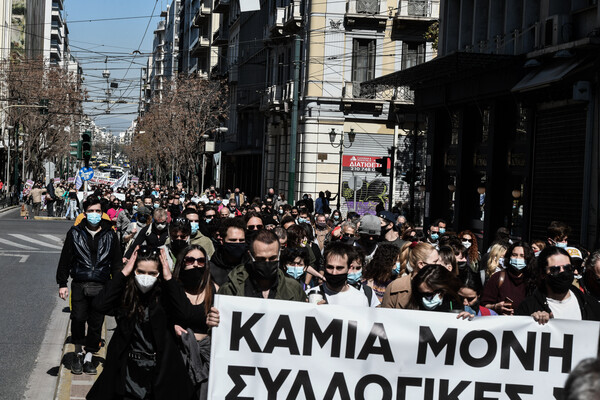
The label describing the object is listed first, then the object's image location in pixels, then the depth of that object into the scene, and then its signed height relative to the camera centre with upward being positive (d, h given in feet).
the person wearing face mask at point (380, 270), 29.71 -3.12
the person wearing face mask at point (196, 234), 41.11 -3.37
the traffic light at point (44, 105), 193.06 +8.27
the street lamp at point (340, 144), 130.31 +1.96
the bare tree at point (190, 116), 221.87 +8.19
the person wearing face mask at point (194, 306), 22.16 -3.33
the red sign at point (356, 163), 133.49 -0.33
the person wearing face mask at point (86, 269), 33.40 -3.89
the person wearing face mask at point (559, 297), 22.43 -2.82
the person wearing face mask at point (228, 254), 30.30 -2.88
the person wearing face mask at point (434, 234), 50.21 -3.51
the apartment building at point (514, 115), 63.05 +3.79
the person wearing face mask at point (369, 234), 38.60 -2.72
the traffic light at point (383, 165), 94.89 -0.34
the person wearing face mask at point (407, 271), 23.57 -2.77
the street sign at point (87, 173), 92.44 -2.13
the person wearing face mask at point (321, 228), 57.53 -3.97
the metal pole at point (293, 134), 105.29 +2.39
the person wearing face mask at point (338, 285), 23.81 -2.89
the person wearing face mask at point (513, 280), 29.04 -3.23
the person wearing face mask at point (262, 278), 22.81 -2.69
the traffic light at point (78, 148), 87.27 +0.07
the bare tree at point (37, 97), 229.25 +11.18
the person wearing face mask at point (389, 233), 42.72 -2.99
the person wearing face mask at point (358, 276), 24.50 -2.94
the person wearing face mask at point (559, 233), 38.91 -2.43
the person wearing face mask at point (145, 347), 21.59 -4.08
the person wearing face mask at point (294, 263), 28.71 -2.91
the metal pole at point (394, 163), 130.72 -0.22
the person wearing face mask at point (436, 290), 21.70 -2.65
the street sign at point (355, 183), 107.93 -2.36
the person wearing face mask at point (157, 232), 41.79 -3.32
